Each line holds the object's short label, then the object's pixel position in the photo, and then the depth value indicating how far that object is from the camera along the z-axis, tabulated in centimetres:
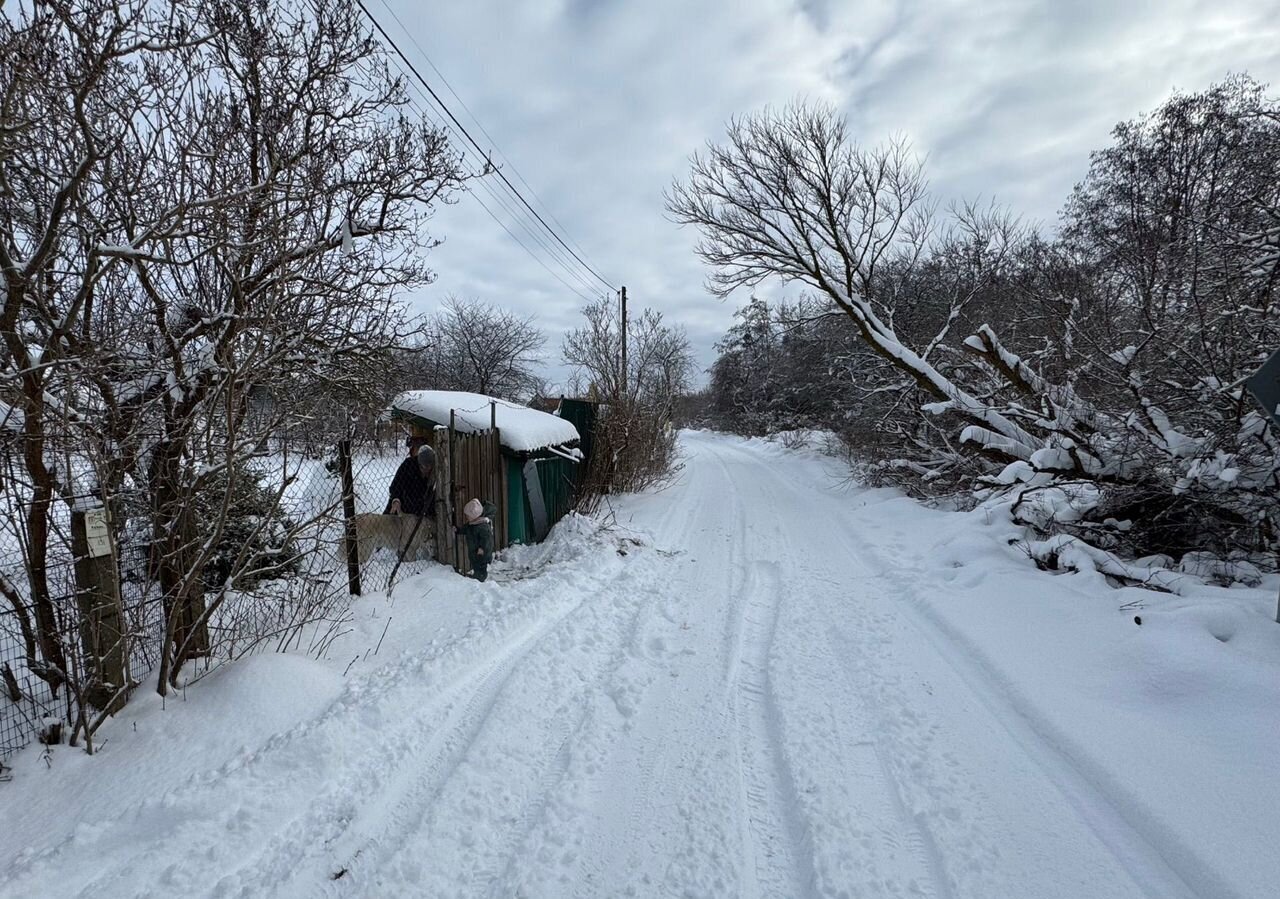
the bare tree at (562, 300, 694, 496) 1061
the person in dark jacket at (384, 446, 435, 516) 602
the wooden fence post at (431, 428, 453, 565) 586
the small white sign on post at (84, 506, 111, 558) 268
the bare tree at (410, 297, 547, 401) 2848
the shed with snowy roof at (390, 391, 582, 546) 609
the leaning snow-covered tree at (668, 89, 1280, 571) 523
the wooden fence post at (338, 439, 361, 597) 438
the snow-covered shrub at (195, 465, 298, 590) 320
